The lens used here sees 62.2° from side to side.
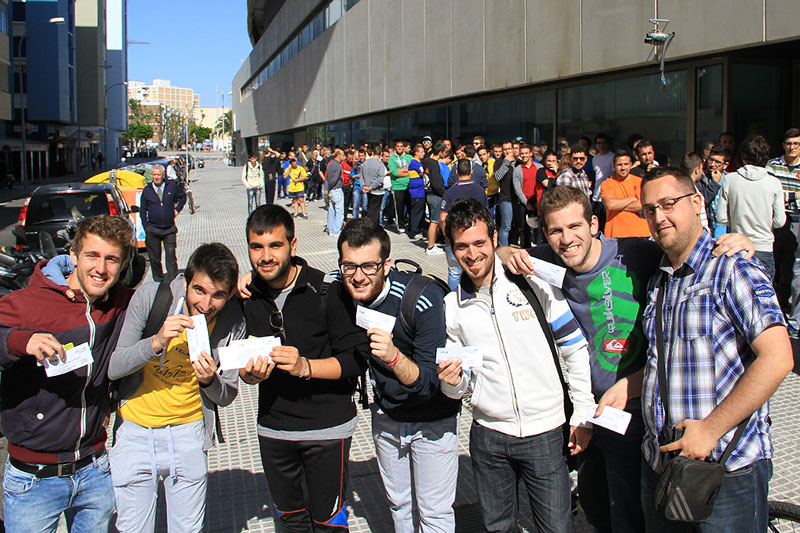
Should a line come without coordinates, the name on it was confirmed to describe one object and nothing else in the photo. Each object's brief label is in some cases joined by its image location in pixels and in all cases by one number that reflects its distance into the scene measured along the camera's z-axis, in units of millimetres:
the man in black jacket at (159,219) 10914
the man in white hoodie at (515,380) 3010
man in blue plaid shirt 2373
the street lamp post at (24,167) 41550
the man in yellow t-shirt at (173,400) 3043
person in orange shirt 7680
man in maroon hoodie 2902
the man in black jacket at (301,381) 3146
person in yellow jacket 19656
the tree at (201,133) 170750
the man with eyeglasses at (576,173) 9365
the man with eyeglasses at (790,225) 7191
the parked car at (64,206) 12297
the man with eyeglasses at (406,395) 3025
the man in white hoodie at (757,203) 7211
